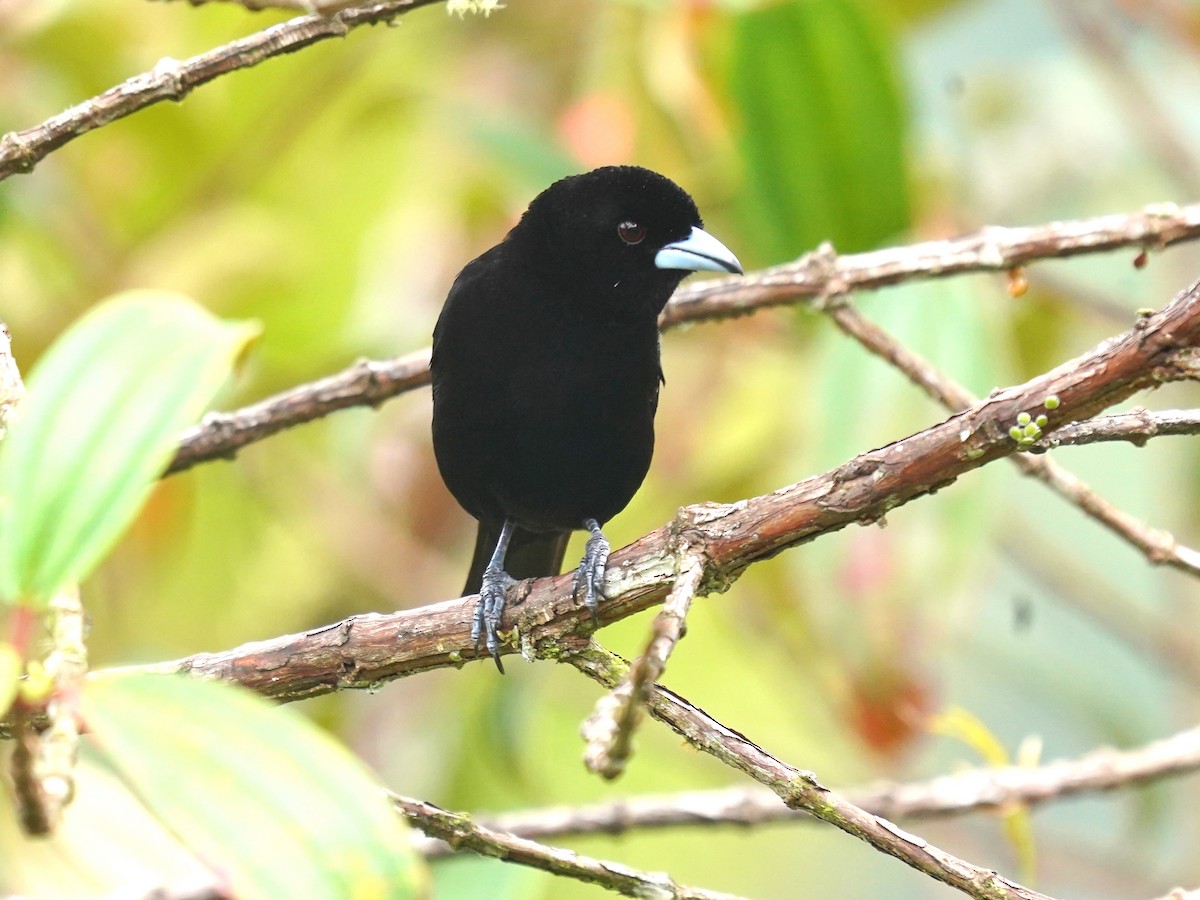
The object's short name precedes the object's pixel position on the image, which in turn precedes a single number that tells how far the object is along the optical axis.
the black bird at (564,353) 4.75
